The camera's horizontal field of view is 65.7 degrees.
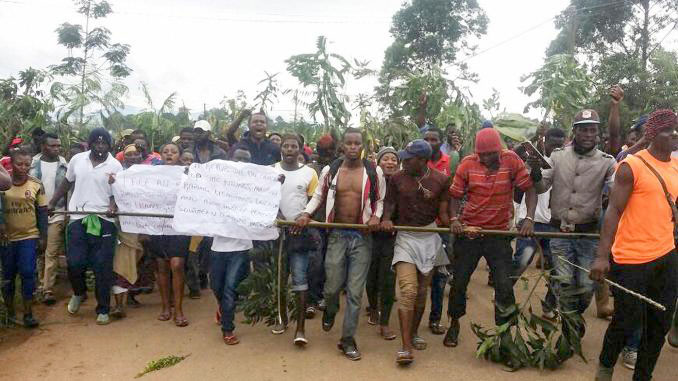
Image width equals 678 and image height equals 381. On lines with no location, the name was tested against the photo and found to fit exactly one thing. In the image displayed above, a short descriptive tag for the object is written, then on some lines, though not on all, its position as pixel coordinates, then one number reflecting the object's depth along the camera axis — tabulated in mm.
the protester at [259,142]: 6078
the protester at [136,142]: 6871
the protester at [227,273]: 5000
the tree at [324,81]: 6617
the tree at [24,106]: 9773
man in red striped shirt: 4504
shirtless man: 4703
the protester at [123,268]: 5785
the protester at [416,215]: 4606
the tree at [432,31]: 25500
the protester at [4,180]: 4398
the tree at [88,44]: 17625
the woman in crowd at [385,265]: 5070
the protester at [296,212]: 4855
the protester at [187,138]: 7035
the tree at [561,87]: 7945
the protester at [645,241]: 3619
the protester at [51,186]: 6250
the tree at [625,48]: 17922
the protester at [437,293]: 5155
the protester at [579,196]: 4625
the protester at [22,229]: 5270
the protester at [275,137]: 7432
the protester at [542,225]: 5233
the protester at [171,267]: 5543
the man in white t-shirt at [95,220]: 5527
